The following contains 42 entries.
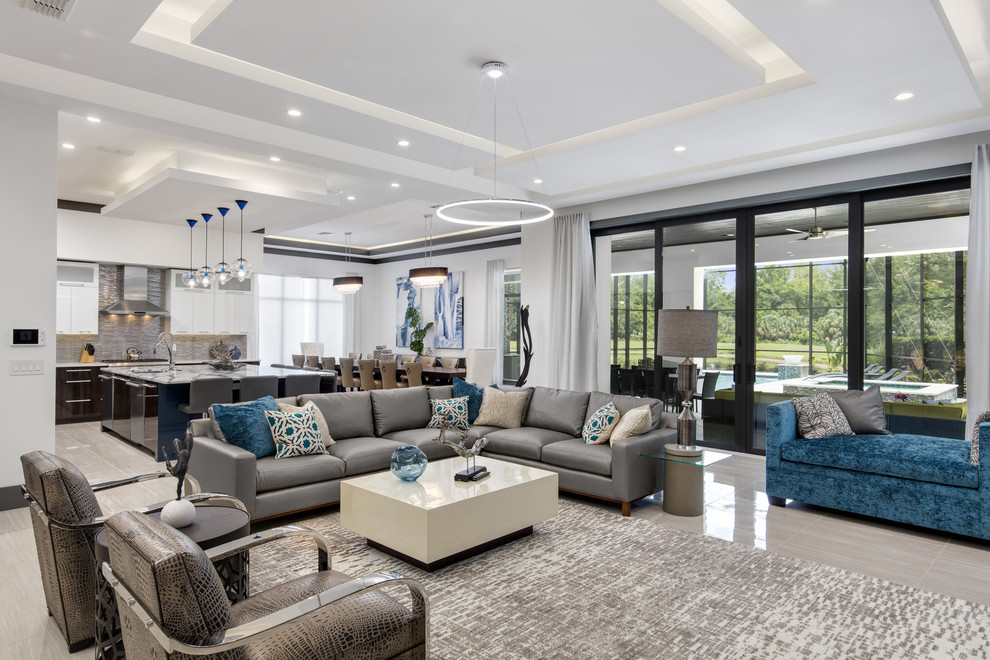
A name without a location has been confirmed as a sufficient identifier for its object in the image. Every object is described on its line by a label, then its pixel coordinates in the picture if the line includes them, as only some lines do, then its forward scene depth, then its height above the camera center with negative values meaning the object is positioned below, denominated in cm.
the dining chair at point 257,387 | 590 -57
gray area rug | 245 -128
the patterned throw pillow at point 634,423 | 436 -66
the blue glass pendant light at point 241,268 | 696 +75
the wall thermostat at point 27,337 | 410 -5
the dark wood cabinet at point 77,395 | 769 -86
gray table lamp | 425 -5
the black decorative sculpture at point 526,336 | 752 -3
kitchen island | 579 -72
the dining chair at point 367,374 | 862 -61
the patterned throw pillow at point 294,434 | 419 -74
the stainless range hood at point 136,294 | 845 +54
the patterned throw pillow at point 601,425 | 463 -72
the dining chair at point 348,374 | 922 -65
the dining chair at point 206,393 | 553 -59
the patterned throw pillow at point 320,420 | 444 -68
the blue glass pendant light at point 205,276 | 733 +70
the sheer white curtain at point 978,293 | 450 +35
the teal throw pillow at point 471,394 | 559 -58
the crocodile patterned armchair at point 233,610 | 144 -79
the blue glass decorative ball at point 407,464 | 360 -80
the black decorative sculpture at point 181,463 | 244 -55
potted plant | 1156 +6
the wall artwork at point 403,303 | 1232 +63
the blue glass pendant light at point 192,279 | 746 +66
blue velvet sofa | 360 -93
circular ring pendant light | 352 +155
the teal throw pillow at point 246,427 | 407 -67
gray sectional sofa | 387 -88
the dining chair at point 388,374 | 836 -59
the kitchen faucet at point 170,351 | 661 -26
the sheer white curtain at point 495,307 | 1070 +49
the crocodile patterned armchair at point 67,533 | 227 -82
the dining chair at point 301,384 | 641 -58
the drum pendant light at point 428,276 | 943 +92
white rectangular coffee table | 312 -101
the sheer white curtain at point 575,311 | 716 +29
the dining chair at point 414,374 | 839 -59
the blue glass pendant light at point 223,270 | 693 +72
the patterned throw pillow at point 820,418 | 436 -61
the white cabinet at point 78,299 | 795 +43
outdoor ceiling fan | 555 +99
